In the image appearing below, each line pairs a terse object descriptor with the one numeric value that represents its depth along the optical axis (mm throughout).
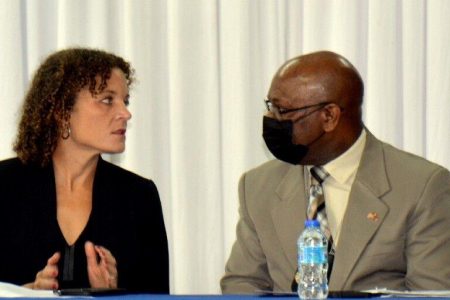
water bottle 6220
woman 8133
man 7074
